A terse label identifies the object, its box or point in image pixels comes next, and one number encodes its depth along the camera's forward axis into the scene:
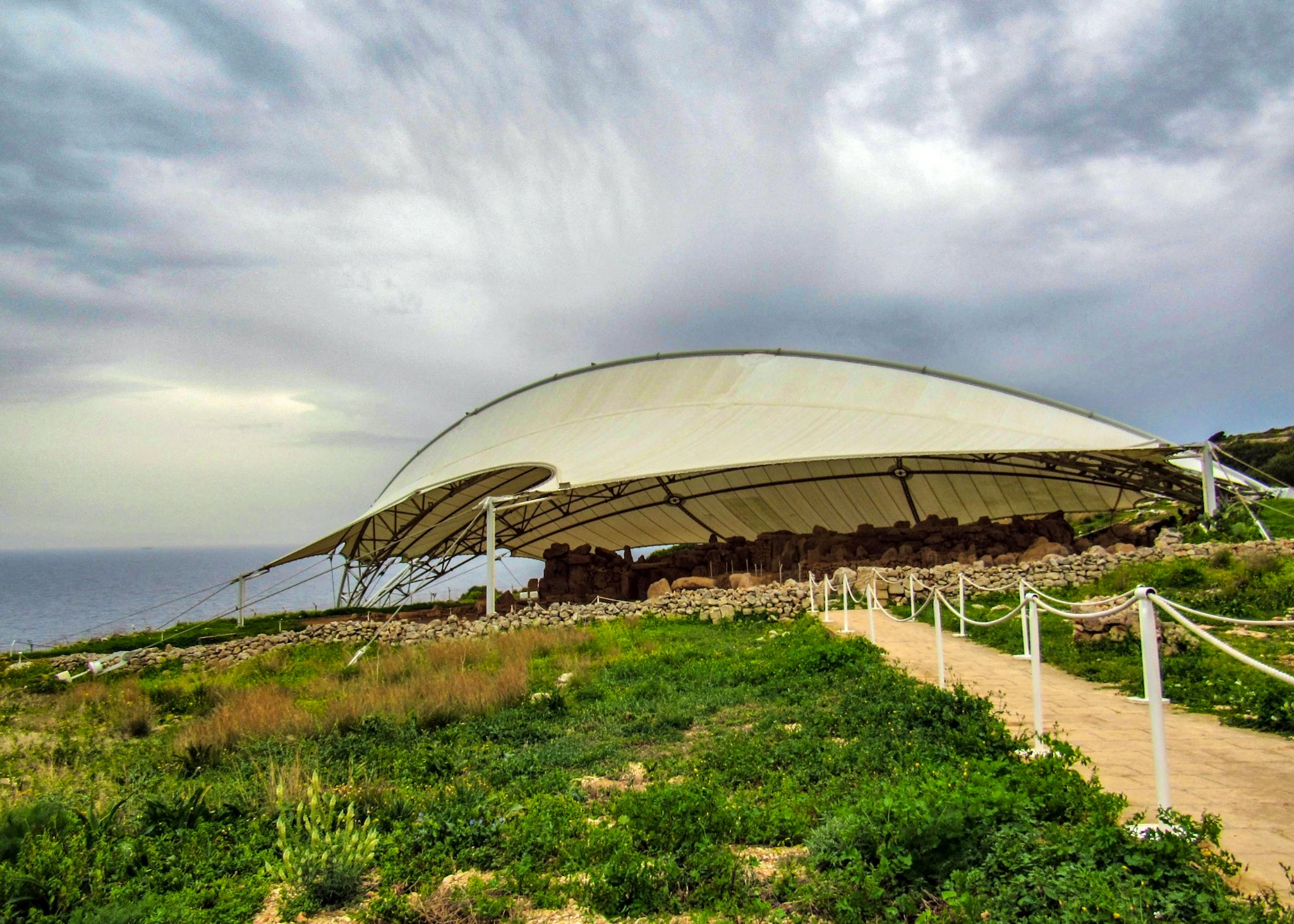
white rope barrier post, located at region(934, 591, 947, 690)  8.05
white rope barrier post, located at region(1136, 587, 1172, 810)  4.16
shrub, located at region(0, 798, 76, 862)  4.88
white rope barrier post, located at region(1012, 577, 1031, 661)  9.63
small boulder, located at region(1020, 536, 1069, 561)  18.96
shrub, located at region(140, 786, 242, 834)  5.40
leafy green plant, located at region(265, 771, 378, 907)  4.38
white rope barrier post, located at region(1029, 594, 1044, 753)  5.80
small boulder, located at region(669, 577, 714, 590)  20.56
